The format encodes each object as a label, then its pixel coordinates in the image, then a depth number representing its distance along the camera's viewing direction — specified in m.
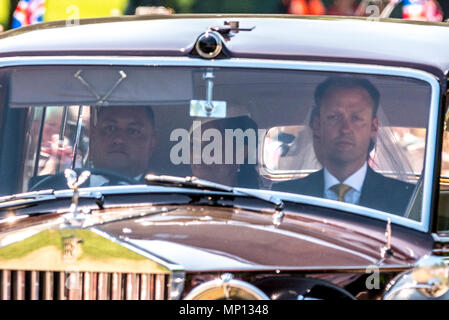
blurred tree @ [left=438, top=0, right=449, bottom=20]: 38.98
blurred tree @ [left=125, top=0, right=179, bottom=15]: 38.00
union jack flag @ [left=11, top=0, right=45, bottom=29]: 34.69
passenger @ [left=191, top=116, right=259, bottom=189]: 9.45
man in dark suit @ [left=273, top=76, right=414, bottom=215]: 9.35
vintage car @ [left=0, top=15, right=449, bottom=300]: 8.70
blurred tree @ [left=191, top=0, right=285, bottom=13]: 38.87
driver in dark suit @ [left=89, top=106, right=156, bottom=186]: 9.59
